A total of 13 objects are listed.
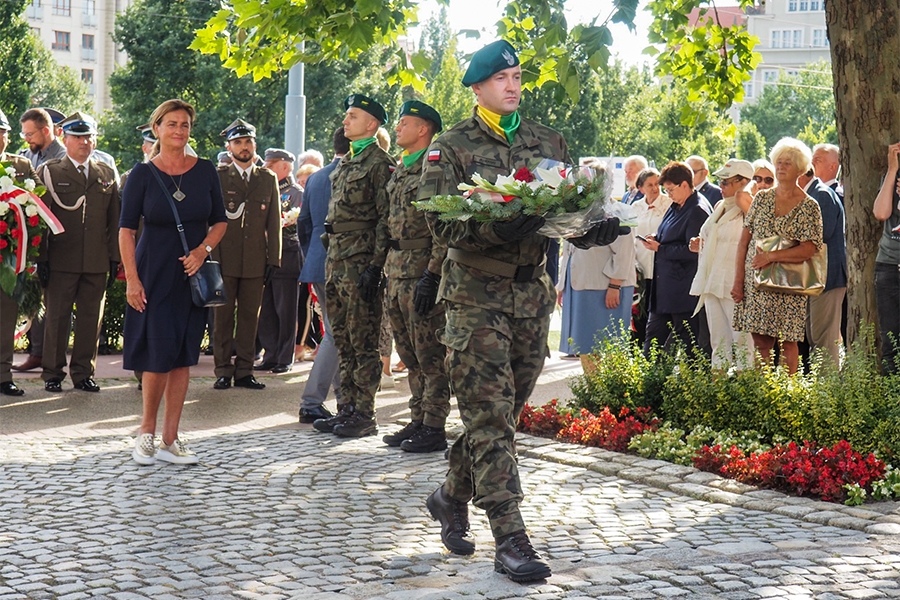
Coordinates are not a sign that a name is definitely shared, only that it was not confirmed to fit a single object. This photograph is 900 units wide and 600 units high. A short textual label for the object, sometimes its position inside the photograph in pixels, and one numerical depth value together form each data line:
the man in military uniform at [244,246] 11.83
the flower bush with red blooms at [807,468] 6.98
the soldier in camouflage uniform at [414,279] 8.39
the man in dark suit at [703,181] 14.17
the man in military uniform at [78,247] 11.30
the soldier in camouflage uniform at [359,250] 8.88
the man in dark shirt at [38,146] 12.35
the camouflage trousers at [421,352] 8.41
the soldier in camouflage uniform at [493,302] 5.45
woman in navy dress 7.89
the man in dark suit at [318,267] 9.73
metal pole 18.48
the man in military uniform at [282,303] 13.30
